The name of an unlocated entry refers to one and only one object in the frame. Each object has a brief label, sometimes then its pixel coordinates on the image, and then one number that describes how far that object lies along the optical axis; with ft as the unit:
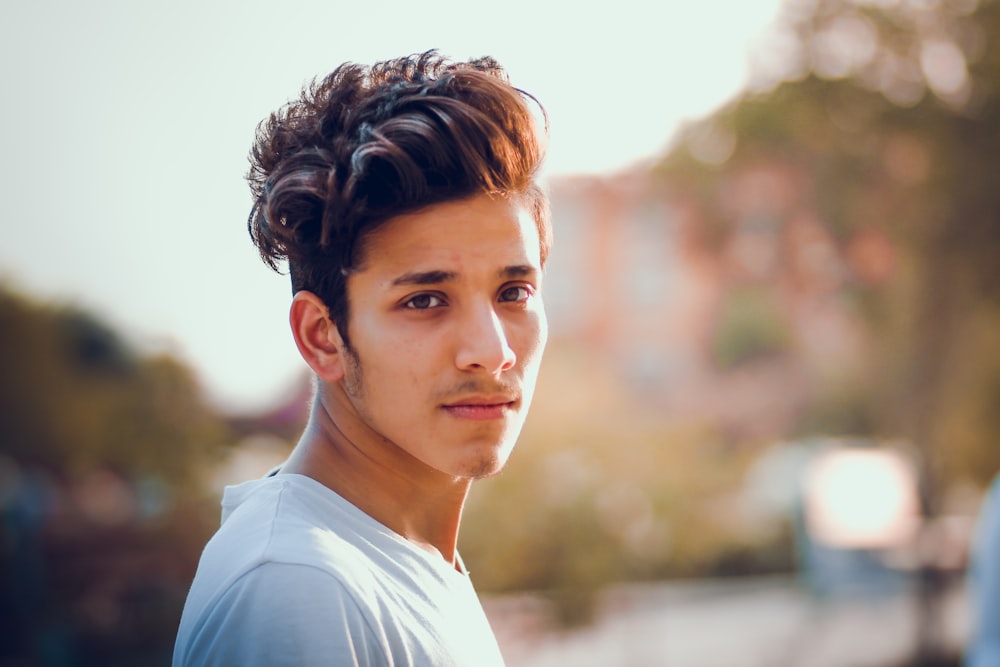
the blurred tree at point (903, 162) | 27.02
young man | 4.45
